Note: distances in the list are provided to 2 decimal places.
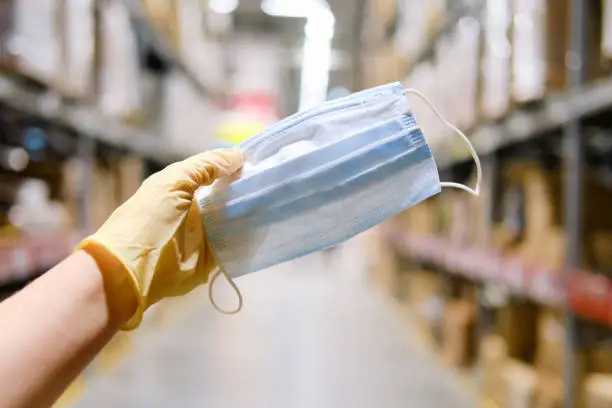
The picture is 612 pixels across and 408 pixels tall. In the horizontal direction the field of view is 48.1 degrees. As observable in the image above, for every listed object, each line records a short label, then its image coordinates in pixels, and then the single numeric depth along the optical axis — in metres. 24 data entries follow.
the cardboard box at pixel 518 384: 2.36
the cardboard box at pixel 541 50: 2.25
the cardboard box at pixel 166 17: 4.29
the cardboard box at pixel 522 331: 2.78
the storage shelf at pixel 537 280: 1.81
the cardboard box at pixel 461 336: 3.60
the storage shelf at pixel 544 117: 1.82
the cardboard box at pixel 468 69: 3.21
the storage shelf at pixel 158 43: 3.94
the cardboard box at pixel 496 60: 2.70
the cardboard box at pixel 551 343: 2.20
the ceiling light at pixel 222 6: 8.21
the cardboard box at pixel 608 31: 1.70
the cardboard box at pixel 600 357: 2.04
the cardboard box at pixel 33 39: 1.99
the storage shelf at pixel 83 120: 2.25
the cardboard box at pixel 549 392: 2.22
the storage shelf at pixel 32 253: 2.07
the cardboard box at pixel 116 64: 3.35
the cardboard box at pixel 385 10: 6.08
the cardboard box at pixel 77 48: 2.58
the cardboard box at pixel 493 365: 2.76
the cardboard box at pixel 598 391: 1.87
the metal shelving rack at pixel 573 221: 1.84
